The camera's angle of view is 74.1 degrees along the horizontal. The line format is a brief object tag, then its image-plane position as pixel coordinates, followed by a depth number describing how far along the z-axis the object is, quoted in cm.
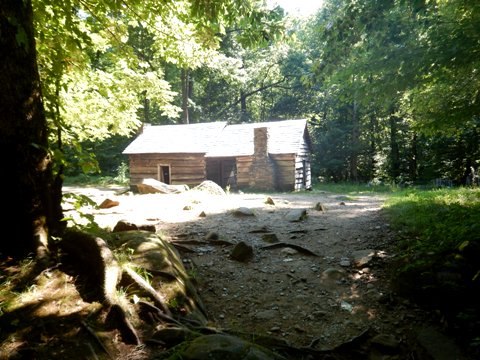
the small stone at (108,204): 1063
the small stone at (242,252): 589
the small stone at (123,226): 560
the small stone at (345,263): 548
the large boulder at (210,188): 1679
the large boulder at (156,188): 1628
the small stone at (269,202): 1168
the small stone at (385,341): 353
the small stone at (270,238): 686
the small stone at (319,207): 1008
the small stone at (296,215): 856
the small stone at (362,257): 534
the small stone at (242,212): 908
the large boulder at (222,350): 267
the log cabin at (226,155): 2211
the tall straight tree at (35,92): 341
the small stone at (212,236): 677
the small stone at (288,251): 621
